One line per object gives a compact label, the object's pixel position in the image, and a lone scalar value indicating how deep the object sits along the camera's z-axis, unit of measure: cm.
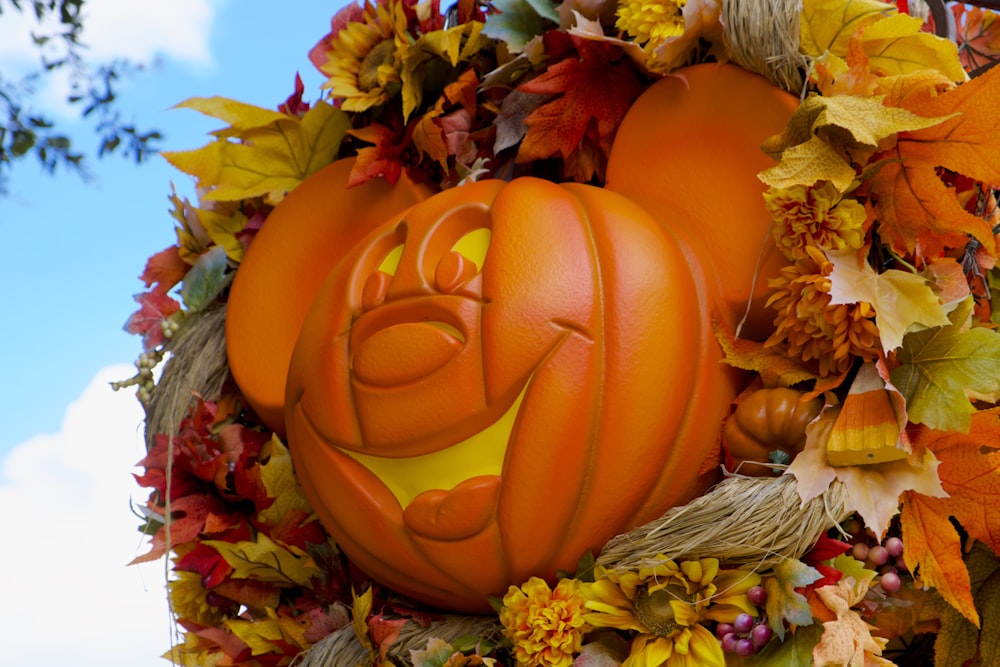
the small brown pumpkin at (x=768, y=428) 111
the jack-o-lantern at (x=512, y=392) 113
